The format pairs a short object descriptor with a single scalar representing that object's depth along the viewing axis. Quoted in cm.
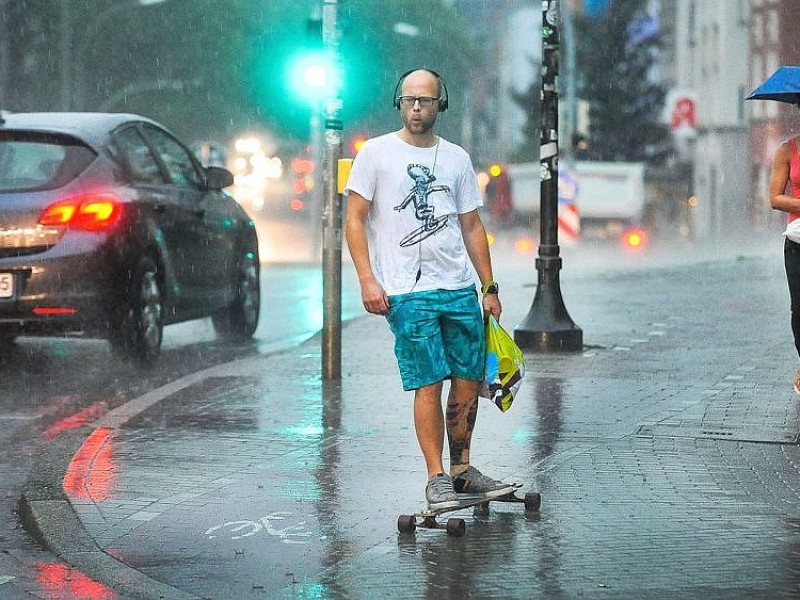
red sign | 6688
